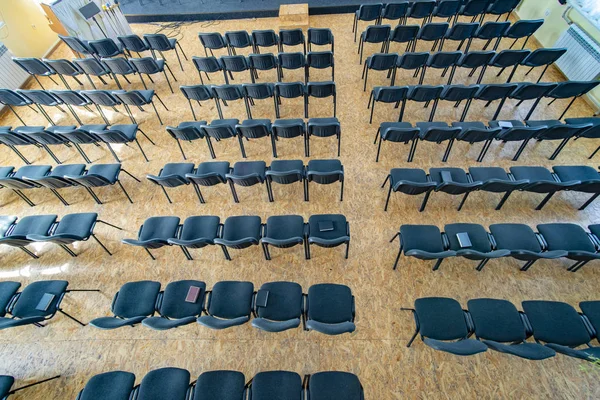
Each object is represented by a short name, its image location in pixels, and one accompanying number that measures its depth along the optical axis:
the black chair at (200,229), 3.79
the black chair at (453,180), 3.72
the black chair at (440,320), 2.96
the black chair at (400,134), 4.29
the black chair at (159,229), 3.80
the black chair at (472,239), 3.48
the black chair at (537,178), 3.82
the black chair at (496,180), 3.78
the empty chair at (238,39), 6.14
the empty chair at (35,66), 5.76
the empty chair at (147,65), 5.69
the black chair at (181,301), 3.21
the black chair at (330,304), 3.09
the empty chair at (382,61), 5.37
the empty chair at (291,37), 6.14
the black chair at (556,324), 2.91
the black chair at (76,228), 3.90
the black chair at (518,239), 3.49
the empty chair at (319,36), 6.03
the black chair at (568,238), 3.48
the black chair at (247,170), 4.26
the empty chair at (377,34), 6.09
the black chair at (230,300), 3.18
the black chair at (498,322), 2.94
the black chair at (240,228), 3.75
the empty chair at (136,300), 3.25
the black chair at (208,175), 3.96
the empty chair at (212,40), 6.19
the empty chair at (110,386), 2.73
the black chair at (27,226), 3.96
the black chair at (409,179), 3.85
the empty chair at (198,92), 4.91
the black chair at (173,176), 4.02
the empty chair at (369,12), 6.64
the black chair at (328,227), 3.67
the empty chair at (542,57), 5.28
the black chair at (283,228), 3.72
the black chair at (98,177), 4.18
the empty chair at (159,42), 6.15
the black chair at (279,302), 3.14
